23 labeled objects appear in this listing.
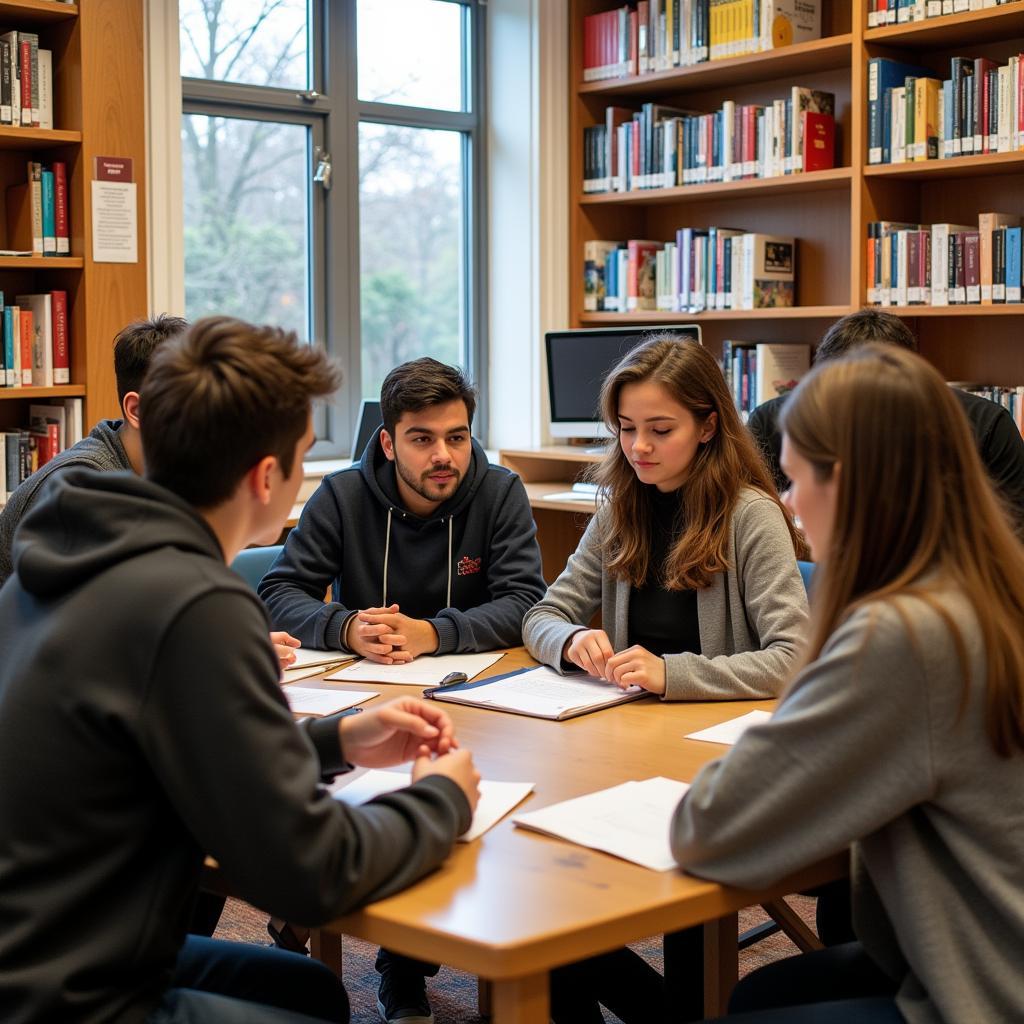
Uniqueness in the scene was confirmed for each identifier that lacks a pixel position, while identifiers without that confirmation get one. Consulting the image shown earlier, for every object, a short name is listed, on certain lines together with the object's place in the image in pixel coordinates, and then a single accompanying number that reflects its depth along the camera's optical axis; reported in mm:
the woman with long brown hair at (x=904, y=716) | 1218
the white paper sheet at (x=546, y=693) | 1917
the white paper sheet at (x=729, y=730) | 1757
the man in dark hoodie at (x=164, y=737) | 1167
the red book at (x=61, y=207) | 3793
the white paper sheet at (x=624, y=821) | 1361
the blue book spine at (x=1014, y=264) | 3719
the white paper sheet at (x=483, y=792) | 1460
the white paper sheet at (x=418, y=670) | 2115
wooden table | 1169
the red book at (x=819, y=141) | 4207
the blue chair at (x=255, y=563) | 2703
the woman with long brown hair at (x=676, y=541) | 2139
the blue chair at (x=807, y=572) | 2412
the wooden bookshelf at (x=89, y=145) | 3711
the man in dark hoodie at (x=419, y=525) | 2518
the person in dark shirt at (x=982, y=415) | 2951
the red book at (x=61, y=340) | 3828
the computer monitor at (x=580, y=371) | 4512
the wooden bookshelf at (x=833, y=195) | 3943
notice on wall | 3801
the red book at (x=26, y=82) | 3680
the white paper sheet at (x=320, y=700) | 1908
